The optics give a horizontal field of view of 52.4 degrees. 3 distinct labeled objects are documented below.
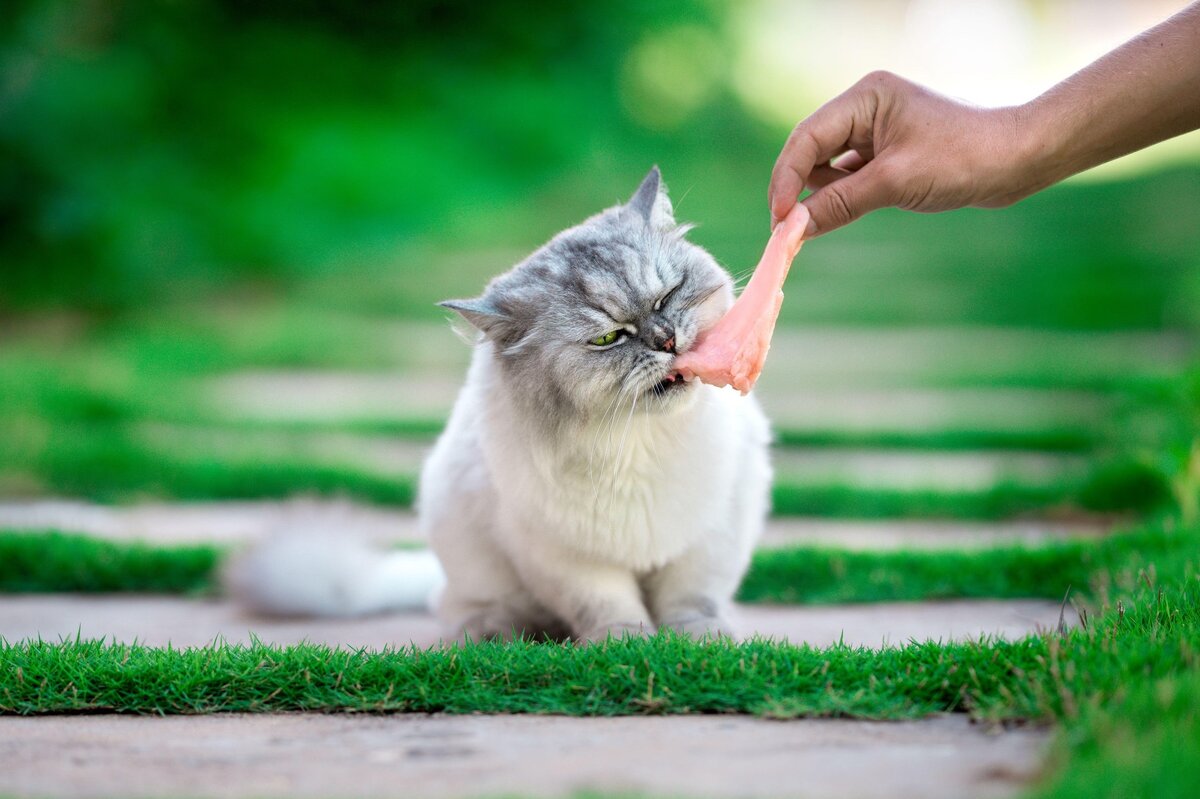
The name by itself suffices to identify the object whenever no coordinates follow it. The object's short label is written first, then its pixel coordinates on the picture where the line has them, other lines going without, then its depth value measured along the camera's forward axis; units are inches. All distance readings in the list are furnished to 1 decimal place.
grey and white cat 128.7
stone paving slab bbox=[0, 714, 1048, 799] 88.2
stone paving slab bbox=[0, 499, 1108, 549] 181.3
